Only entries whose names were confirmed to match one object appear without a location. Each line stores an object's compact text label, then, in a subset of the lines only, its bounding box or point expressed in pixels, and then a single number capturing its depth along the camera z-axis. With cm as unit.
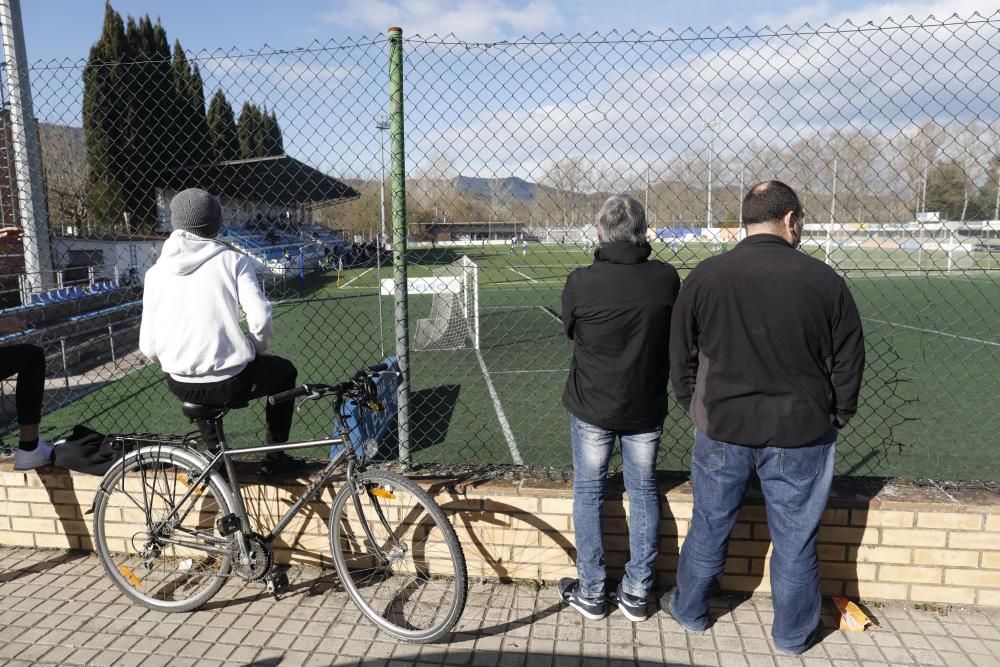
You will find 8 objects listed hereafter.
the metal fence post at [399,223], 339
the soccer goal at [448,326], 1360
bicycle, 309
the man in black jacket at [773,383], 262
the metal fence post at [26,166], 408
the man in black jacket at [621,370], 292
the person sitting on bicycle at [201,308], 299
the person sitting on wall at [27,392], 356
